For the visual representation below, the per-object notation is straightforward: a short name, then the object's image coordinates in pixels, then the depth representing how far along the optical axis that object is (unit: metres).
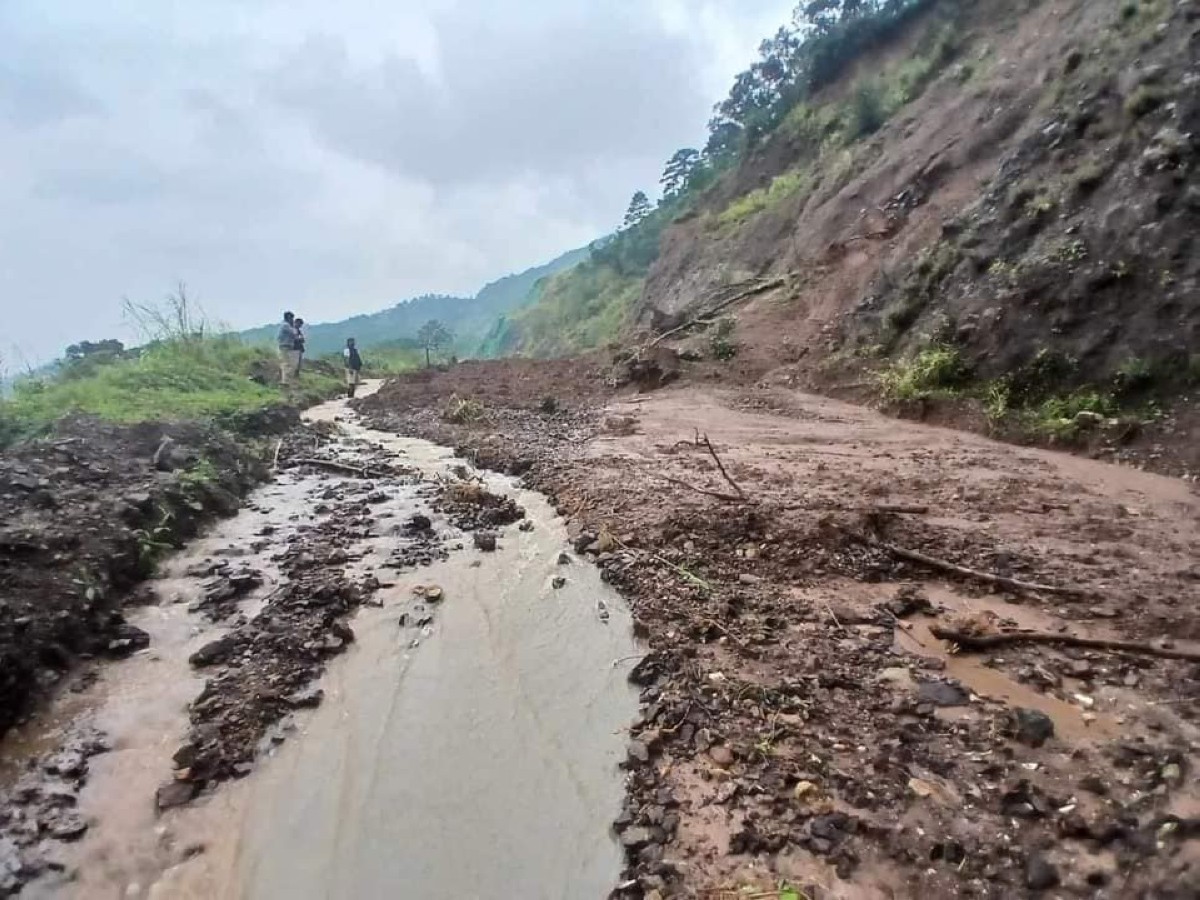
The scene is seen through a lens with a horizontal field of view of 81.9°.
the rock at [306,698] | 4.68
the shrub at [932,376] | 10.20
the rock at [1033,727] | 3.48
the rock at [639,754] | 3.89
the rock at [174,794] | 3.80
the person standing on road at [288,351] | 19.63
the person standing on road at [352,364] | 23.28
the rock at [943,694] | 3.91
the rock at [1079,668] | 4.06
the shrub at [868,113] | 21.62
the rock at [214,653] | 5.17
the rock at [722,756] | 3.70
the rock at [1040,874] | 2.70
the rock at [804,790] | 3.37
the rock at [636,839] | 3.33
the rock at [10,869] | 3.26
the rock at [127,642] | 5.28
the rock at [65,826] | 3.59
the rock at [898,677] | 4.16
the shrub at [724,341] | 15.74
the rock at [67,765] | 4.02
